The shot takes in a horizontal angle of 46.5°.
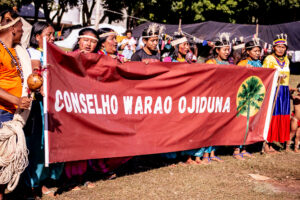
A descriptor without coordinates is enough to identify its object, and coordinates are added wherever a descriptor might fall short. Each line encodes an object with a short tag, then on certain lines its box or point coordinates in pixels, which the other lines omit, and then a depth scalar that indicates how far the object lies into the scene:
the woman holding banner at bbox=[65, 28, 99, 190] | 4.45
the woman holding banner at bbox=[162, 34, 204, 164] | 5.64
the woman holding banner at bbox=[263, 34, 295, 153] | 6.53
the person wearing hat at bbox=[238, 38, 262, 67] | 6.41
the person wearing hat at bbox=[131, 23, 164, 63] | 5.46
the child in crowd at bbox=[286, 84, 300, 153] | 6.91
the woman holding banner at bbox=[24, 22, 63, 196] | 3.98
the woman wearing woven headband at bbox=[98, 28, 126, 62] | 5.09
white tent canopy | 22.08
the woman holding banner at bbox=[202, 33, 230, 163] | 5.96
